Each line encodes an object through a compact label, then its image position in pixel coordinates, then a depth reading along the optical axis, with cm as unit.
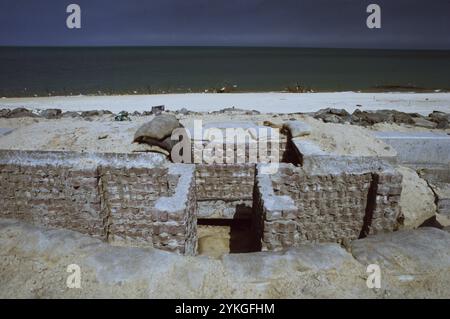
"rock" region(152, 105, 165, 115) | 1119
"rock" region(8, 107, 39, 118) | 1062
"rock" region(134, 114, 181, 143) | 675
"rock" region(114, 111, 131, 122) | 963
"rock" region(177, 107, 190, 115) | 1143
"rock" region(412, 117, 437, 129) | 869
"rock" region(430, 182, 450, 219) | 570
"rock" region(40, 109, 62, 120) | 1057
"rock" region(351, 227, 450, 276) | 291
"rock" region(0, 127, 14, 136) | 788
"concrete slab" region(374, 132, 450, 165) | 711
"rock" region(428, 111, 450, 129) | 857
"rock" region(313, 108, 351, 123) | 910
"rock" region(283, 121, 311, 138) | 689
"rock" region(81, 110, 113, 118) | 1073
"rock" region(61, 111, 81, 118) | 1063
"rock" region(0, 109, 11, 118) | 1064
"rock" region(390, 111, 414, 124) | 902
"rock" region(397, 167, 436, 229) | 559
